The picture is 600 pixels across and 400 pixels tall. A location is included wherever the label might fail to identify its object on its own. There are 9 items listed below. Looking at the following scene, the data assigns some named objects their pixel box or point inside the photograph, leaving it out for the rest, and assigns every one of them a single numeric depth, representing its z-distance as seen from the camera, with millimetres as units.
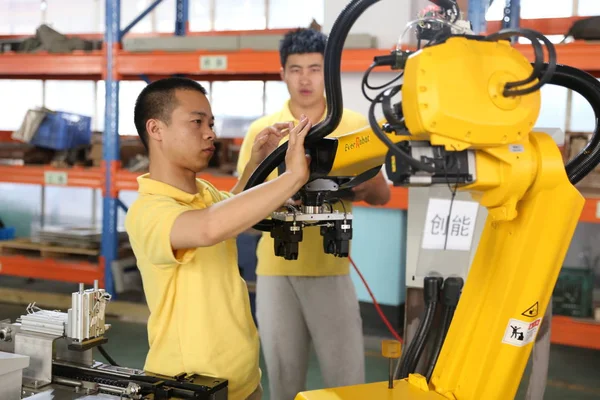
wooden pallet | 5379
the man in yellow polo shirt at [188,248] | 1509
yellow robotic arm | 1126
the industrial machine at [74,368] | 1362
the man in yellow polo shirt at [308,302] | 2545
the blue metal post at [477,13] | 3344
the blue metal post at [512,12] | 3959
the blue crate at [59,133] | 5453
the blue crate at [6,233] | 6457
